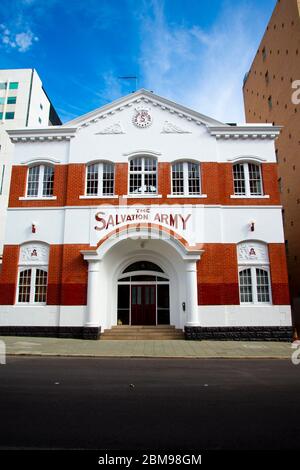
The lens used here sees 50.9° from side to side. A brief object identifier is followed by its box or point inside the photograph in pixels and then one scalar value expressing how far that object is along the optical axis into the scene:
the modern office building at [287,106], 22.28
